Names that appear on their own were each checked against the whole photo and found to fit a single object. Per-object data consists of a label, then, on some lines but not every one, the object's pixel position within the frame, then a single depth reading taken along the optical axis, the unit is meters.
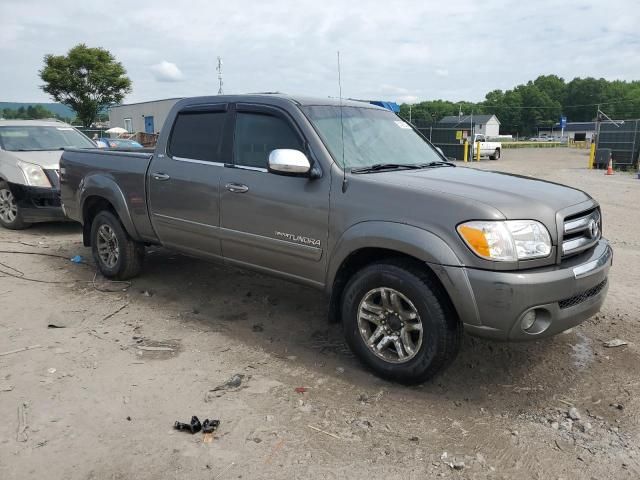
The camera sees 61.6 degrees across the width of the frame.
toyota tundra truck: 3.15
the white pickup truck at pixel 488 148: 32.50
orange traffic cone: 20.46
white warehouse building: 44.58
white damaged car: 8.17
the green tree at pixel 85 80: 39.94
